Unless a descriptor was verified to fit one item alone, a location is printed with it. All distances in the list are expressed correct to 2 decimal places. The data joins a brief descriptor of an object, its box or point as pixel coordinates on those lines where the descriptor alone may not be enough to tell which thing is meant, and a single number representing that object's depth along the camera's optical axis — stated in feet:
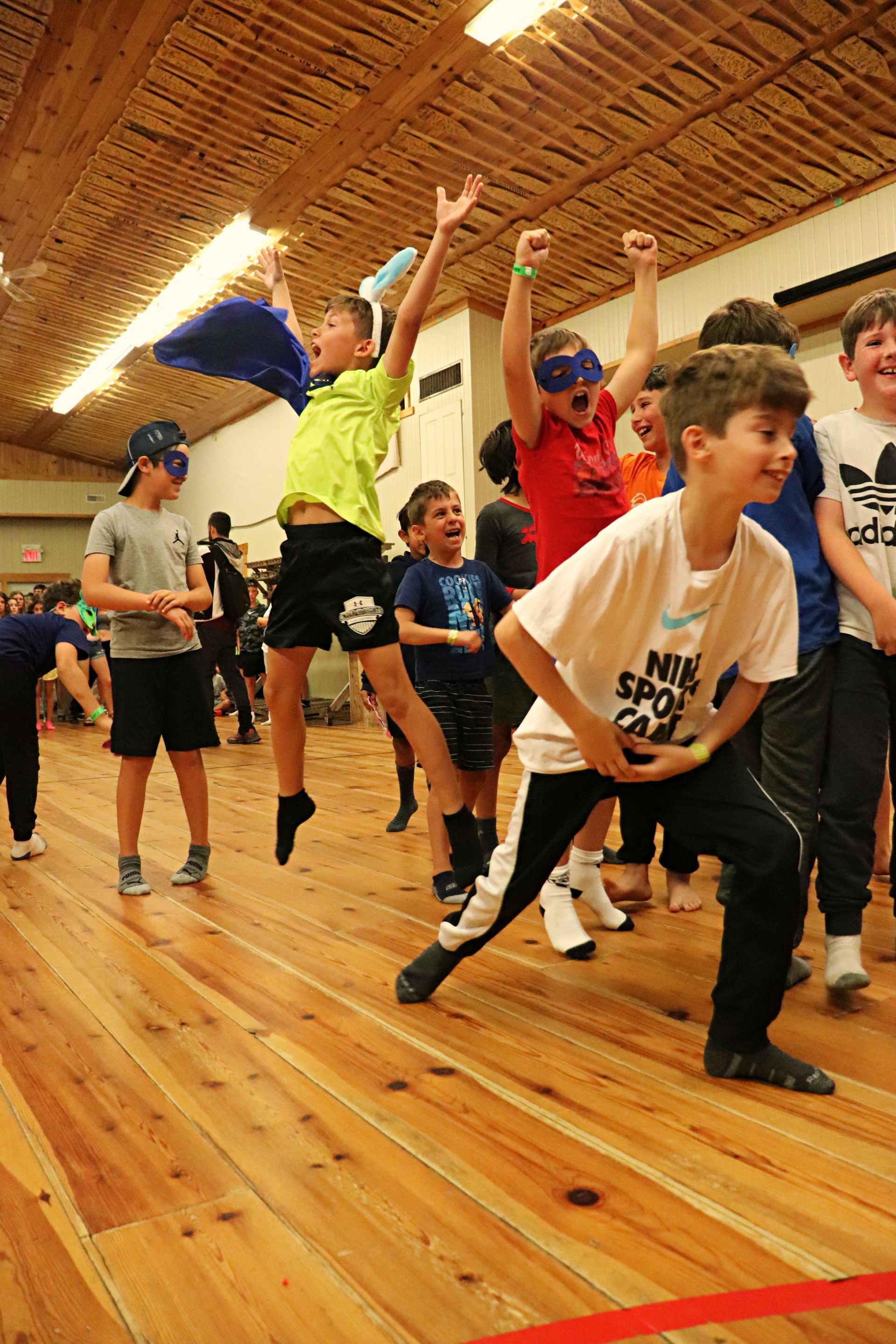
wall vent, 28.99
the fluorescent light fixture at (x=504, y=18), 16.90
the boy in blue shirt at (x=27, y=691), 11.07
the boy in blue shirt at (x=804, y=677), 5.86
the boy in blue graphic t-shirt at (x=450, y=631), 9.04
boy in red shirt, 6.70
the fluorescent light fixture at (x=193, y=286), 26.63
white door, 28.81
